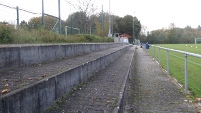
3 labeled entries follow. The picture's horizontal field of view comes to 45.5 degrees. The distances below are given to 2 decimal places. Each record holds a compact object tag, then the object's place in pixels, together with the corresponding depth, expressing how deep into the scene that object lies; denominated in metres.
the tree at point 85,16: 20.05
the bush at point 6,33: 6.09
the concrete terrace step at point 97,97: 3.67
